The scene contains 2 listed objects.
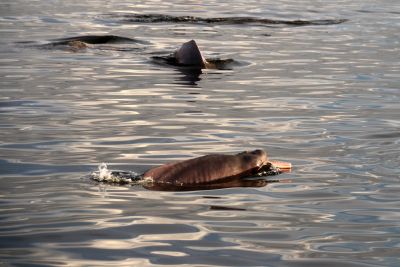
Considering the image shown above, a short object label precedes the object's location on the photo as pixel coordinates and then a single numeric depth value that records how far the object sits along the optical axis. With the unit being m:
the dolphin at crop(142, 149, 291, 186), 15.27
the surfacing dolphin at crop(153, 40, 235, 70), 29.64
